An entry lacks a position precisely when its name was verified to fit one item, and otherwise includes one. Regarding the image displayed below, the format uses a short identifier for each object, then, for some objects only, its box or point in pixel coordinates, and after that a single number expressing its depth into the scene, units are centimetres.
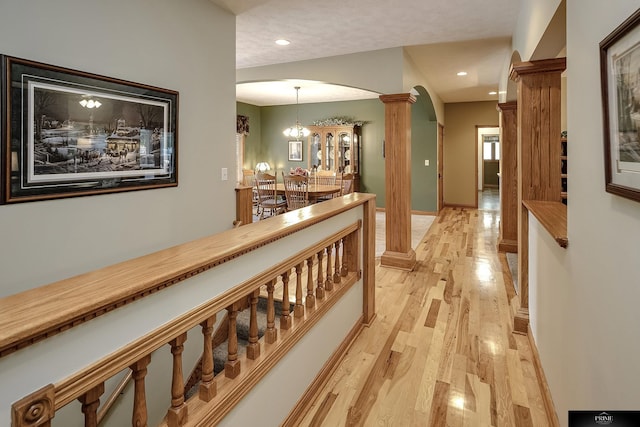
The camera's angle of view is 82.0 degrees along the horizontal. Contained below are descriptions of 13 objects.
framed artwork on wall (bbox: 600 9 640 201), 86
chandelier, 789
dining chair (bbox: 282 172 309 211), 570
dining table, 589
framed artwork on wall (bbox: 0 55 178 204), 169
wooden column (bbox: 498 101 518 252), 484
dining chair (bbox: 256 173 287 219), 621
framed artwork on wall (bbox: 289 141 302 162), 921
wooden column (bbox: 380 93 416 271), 429
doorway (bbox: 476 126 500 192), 1430
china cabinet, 852
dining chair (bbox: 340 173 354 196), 676
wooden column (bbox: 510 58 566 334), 252
